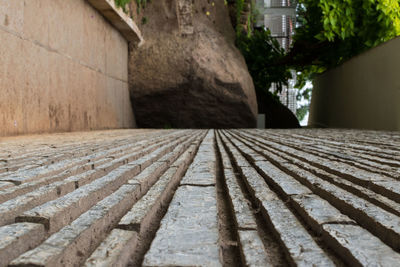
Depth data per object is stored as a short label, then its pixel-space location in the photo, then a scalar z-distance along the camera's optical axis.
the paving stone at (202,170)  1.34
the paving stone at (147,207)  0.81
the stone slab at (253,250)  0.64
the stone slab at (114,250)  0.63
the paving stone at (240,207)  0.85
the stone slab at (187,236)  0.64
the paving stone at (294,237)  0.64
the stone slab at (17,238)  0.62
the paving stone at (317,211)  0.83
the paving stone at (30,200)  0.84
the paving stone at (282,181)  1.14
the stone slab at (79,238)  0.60
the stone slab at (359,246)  0.63
